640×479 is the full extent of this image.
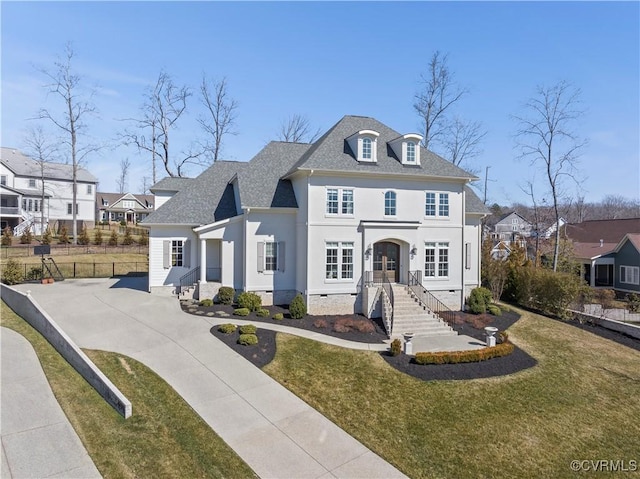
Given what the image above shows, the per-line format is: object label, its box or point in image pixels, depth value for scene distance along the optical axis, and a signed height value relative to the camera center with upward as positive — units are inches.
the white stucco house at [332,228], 749.3 +27.8
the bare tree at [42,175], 1727.7 +327.8
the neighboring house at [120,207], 2613.2 +227.7
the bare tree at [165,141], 1494.1 +396.3
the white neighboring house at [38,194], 1754.4 +226.1
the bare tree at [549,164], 1191.6 +251.1
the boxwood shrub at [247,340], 553.0 -145.4
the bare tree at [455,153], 1460.4 +346.8
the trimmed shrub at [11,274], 898.7 -83.1
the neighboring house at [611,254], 1250.0 -35.5
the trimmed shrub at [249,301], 722.8 -115.5
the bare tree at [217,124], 1566.2 +484.8
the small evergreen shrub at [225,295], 759.7 -109.1
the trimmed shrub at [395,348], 561.3 -157.1
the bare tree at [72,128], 1456.7 +430.2
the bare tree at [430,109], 1357.3 +483.0
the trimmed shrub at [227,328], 590.9 -137.8
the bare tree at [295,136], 1670.8 +464.8
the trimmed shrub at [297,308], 705.6 -124.9
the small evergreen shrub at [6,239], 1341.0 -0.1
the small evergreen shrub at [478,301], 811.4 -125.5
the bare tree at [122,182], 3278.5 +510.3
